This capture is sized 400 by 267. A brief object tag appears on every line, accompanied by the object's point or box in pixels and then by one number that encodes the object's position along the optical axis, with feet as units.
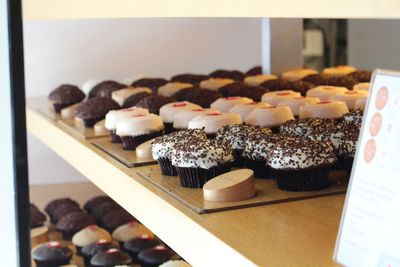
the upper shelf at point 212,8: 2.90
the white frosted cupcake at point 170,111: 6.53
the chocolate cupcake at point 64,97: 8.34
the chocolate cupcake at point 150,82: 8.60
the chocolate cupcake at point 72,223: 8.70
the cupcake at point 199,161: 4.71
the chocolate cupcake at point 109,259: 7.45
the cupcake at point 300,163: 4.52
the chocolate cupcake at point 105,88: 8.36
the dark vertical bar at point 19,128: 4.38
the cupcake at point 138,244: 7.91
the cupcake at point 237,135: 5.13
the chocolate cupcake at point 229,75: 8.95
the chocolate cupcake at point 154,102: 6.87
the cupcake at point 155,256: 7.47
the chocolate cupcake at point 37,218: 9.20
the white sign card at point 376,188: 2.64
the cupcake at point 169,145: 5.01
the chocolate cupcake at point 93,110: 7.19
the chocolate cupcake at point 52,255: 7.71
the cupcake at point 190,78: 8.75
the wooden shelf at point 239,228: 3.36
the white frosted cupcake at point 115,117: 6.34
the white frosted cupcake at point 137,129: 5.98
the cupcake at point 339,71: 8.36
